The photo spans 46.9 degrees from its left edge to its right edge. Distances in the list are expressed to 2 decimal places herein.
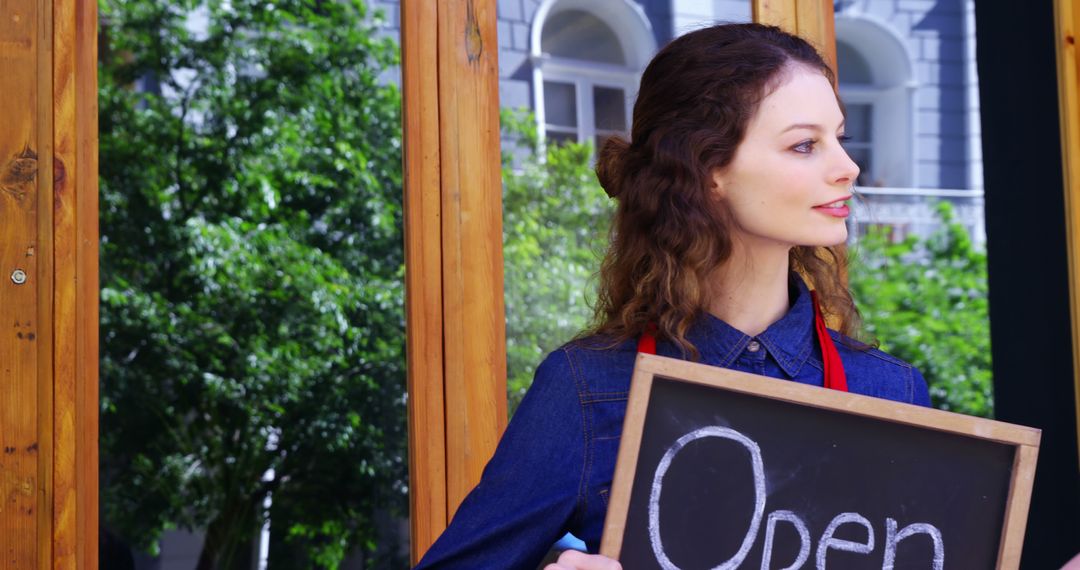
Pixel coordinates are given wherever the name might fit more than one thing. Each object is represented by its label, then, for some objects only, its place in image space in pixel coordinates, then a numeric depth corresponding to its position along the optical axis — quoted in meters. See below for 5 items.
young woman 1.47
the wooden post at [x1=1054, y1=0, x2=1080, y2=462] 2.79
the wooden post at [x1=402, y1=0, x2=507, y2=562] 2.51
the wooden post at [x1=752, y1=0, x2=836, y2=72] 2.70
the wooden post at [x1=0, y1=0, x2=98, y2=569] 2.30
